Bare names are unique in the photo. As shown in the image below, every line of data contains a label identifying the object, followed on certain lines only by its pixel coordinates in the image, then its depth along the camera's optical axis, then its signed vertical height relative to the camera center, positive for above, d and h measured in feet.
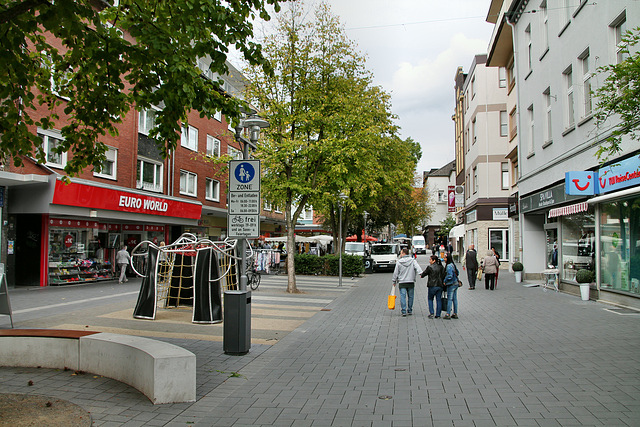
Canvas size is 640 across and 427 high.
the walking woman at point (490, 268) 59.62 -3.01
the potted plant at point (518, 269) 70.28 -3.68
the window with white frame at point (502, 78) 106.93 +37.01
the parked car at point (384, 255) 104.12 -2.57
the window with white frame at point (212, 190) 99.83 +11.19
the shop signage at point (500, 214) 104.78 +6.54
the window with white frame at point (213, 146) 98.37 +20.25
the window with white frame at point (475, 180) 113.46 +15.33
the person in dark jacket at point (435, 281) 36.73 -2.87
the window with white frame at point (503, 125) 107.34 +26.53
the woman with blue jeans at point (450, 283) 36.27 -2.99
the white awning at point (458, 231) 136.91 +3.67
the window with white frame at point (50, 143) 58.13 +12.18
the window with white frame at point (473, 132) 116.88 +27.59
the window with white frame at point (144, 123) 75.60 +19.06
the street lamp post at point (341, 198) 63.94 +6.09
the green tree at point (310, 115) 54.95 +14.83
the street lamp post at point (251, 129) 27.68 +6.70
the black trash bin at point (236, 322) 24.14 -4.05
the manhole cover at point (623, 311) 37.82 -5.33
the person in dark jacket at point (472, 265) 62.59 -2.78
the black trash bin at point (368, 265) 101.20 -4.57
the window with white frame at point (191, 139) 89.37 +19.63
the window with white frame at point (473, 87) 115.75 +38.63
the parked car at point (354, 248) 109.29 -1.09
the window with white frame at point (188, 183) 89.72 +11.37
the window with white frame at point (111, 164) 68.64 +11.25
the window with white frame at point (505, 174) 107.86 +15.61
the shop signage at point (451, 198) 146.30 +14.11
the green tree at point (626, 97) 18.75 +5.95
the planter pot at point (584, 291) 46.88 -4.58
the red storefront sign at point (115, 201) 55.98 +5.64
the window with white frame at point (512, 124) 89.84 +23.33
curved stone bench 16.80 -4.53
